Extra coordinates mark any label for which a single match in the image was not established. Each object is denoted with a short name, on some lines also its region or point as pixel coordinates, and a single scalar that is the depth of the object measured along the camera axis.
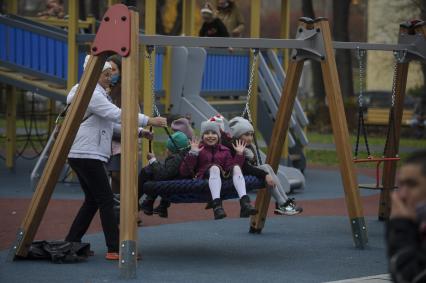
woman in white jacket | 18.48
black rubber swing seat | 18.39
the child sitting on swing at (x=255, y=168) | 19.55
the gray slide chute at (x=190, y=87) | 32.19
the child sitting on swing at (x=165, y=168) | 19.02
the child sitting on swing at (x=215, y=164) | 18.50
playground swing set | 17.27
